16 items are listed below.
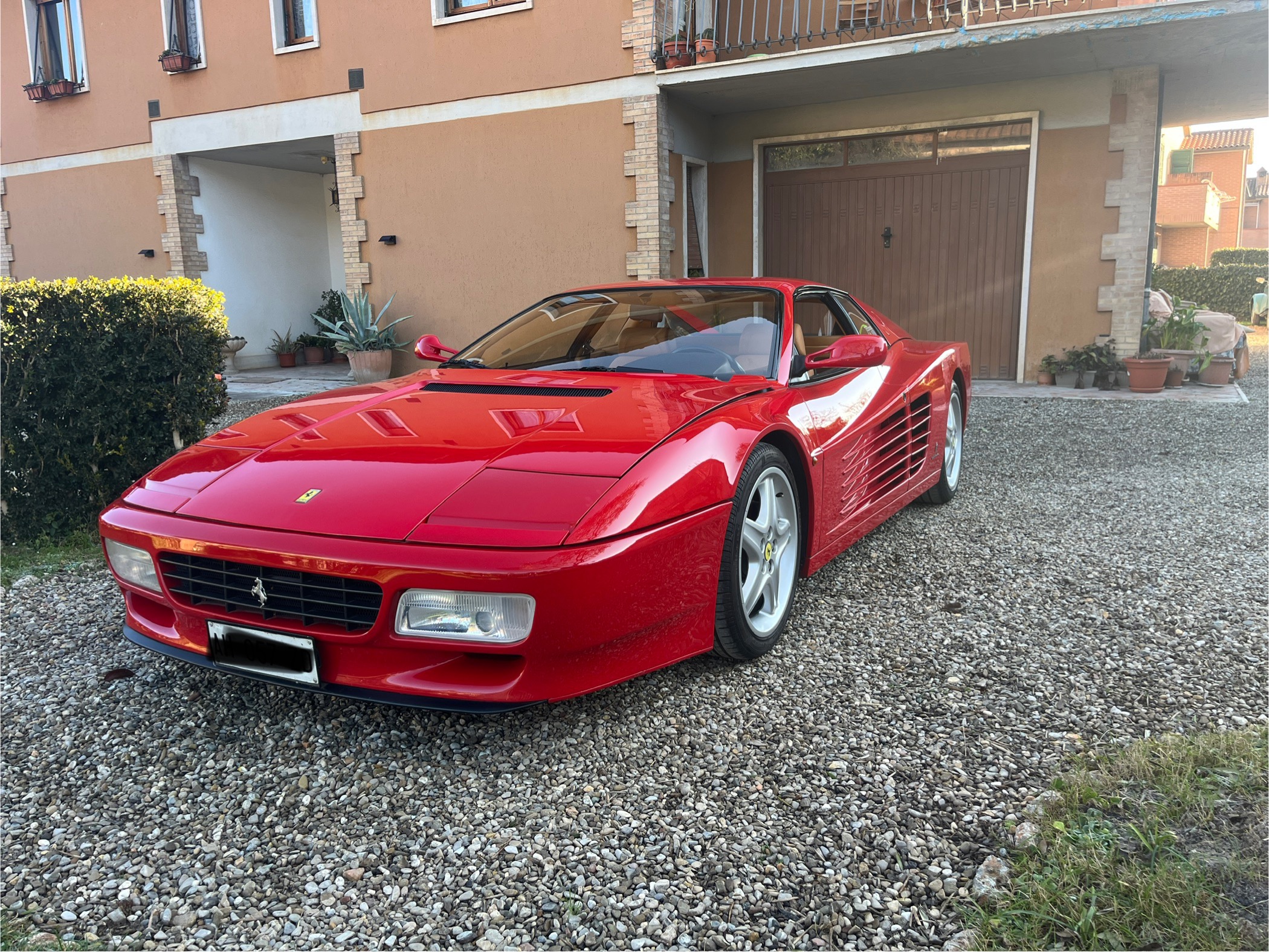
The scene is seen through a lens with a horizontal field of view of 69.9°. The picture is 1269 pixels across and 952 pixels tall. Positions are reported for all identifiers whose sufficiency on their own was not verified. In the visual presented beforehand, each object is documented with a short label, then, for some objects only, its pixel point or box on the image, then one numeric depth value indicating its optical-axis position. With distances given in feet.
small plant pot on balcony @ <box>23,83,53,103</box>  44.91
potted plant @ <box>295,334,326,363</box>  49.11
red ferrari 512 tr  7.00
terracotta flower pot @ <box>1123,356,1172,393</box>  30.17
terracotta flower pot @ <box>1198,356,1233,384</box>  32.32
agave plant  37.14
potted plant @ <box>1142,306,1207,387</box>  32.04
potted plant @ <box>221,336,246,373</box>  43.73
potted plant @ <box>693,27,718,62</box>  31.19
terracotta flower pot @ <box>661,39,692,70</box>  31.45
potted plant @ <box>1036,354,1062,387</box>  33.04
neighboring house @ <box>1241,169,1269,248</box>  116.98
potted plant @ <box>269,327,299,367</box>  47.65
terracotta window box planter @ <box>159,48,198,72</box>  40.40
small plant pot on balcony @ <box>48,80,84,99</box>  44.16
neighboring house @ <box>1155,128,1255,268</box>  94.12
